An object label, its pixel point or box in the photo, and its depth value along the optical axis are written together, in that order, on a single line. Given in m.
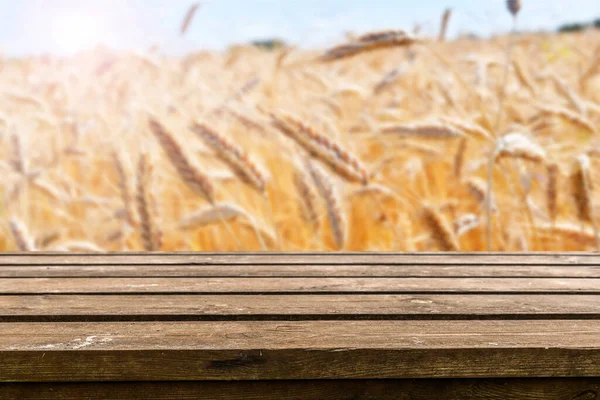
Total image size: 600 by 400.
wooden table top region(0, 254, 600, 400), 0.64
